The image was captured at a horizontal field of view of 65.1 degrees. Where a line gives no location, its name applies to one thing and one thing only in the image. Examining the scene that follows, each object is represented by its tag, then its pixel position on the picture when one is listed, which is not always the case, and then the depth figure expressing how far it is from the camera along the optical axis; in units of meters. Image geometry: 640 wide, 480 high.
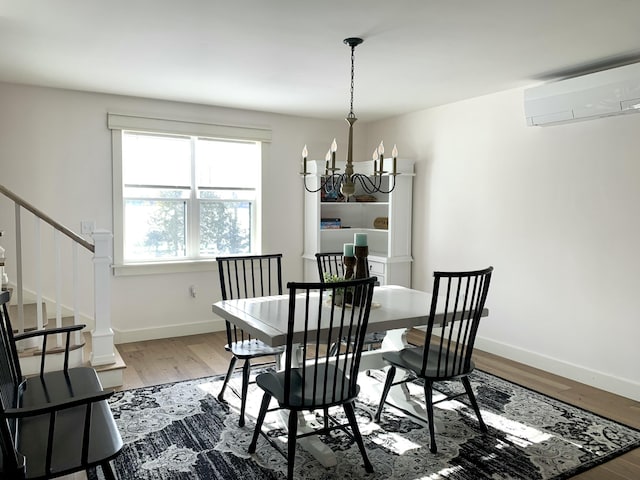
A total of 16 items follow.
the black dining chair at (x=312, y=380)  2.29
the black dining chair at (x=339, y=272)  3.52
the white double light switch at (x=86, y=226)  4.54
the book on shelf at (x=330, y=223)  5.63
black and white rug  2.51
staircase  3.38
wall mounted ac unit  3.31
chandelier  3.06
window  4.83
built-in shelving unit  5.27
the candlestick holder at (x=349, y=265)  3.03
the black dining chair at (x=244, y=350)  3.03
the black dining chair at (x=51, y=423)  1.60
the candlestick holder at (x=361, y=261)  3.04
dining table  2.56
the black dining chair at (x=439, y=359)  2.68
